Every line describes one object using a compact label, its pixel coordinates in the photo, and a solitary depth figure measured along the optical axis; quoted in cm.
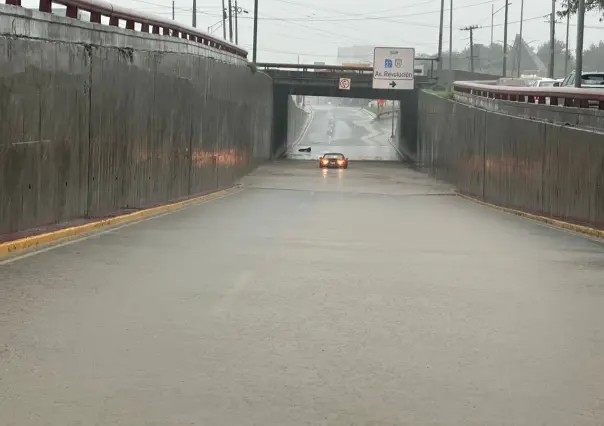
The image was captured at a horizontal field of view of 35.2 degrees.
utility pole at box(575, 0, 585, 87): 3253
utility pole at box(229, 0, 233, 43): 8451
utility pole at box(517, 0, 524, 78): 9275
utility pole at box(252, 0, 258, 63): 7212
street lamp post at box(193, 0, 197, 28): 6030
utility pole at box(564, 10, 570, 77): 7265
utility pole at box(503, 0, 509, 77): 7575
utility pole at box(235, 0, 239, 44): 9269
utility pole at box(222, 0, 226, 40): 8722
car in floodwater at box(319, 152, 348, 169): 6644
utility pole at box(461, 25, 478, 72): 11784
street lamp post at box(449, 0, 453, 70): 7576
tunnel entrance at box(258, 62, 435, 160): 7050
